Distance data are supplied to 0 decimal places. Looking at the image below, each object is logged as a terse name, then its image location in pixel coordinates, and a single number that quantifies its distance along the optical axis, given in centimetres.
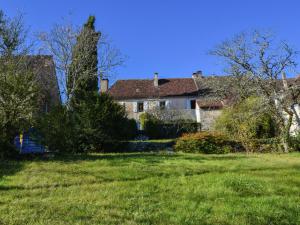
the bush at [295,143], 2111
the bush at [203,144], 2014
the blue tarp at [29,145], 1794
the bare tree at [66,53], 2258
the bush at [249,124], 2114
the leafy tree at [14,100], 1384
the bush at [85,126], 1702
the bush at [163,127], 3625
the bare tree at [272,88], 2086
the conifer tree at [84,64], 2173
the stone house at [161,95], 4269
